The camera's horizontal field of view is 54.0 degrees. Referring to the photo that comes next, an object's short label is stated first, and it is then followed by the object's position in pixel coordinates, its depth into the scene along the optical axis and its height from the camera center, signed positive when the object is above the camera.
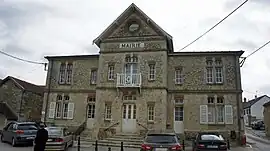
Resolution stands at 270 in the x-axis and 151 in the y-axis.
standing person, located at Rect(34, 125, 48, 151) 10.55 -1.21
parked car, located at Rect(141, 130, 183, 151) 9.76 -1.14
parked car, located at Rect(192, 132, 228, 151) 13.20 -1.55
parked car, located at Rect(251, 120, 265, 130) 41.00 -1.79
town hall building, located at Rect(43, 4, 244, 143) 22.09 +2.07
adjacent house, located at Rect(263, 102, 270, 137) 30.19 -0.50
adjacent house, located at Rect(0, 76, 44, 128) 30.28 +0.88
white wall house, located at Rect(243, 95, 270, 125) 52.84 +1.28
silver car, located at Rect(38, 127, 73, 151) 14.41 -1.68
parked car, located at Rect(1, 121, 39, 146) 17.08 -1.61
